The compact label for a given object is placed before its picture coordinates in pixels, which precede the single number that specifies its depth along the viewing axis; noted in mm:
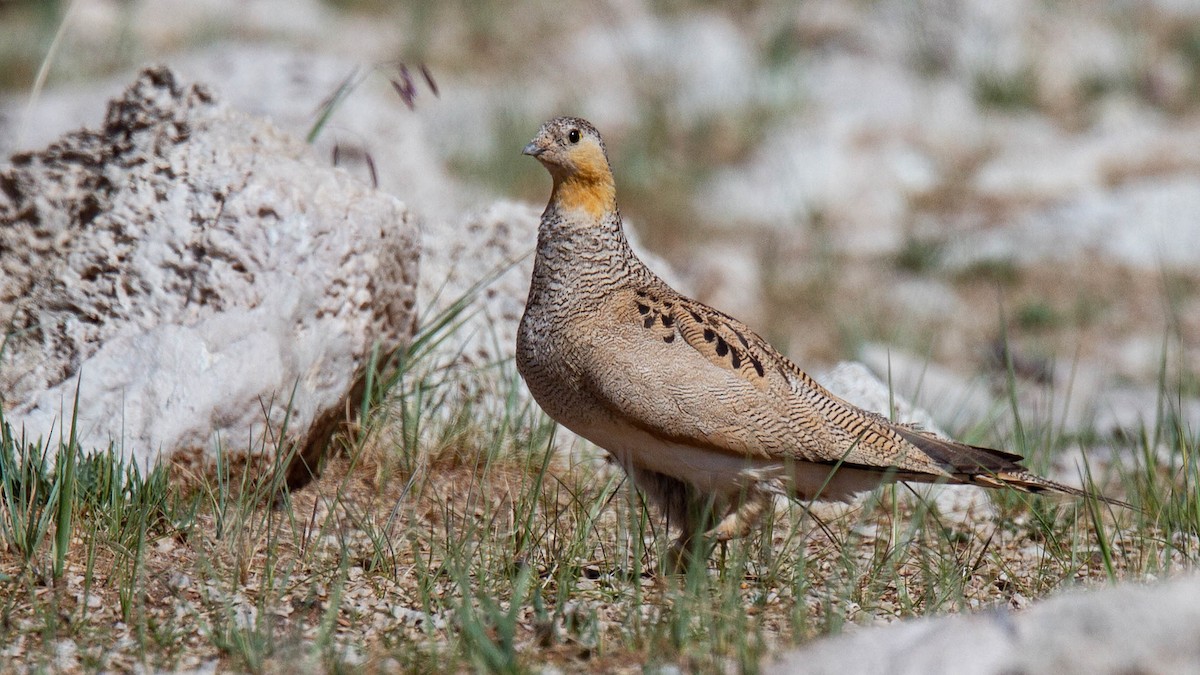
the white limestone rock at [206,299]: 8859
